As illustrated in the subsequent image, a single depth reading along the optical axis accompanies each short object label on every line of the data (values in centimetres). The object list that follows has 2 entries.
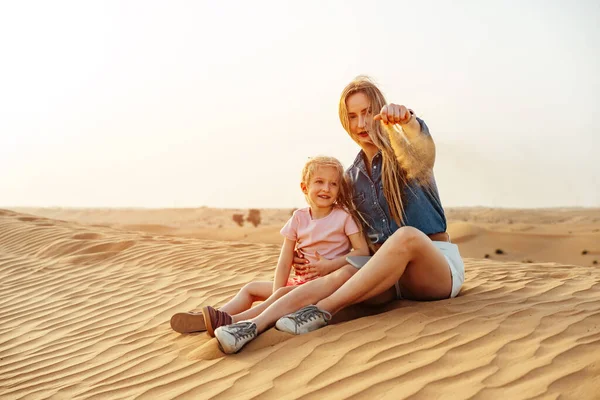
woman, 381
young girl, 437
